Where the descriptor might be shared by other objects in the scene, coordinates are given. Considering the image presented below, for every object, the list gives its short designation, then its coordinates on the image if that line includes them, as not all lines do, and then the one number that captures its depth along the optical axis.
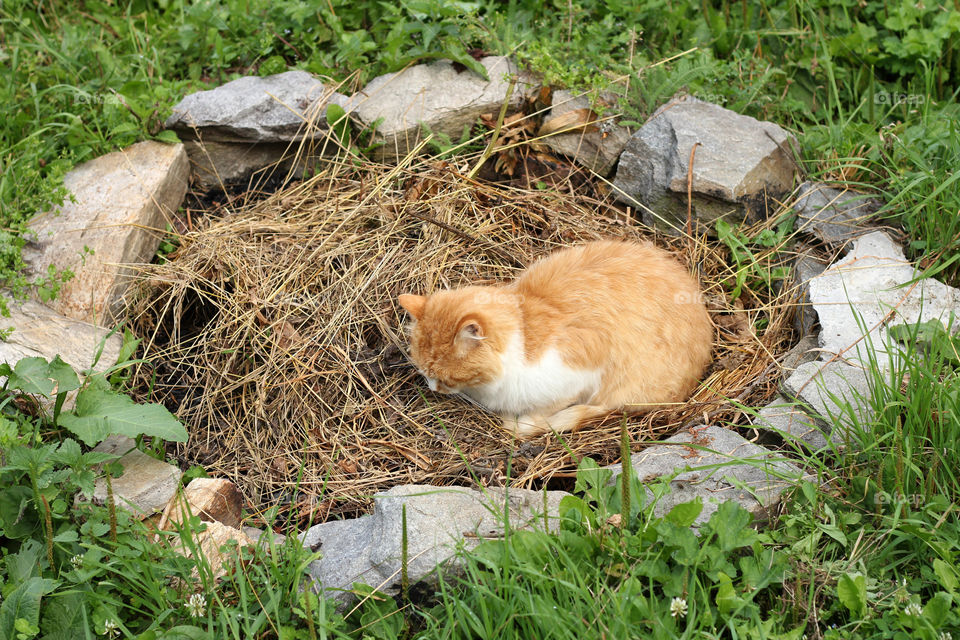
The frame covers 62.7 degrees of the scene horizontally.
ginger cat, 3.27
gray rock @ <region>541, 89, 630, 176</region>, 4.29
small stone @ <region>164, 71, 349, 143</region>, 4.31
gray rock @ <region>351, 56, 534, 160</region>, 4.33
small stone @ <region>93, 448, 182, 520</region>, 2.88
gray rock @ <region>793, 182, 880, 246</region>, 3.84
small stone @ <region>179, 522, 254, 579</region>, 2.67
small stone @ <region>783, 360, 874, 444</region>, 2.85
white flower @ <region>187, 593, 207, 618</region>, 2.45
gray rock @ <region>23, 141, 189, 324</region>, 3.73
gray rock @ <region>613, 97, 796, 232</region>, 3.94
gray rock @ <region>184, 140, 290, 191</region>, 4.42
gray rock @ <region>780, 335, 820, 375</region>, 3.40
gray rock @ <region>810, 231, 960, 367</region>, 3.35
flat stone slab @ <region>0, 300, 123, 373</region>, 3.34
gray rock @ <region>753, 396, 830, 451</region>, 2.95
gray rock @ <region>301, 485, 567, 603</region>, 2.59
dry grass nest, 3.27
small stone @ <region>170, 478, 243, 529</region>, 2.91
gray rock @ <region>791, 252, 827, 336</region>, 3.57
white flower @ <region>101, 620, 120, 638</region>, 2.44
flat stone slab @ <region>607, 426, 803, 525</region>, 2.71
